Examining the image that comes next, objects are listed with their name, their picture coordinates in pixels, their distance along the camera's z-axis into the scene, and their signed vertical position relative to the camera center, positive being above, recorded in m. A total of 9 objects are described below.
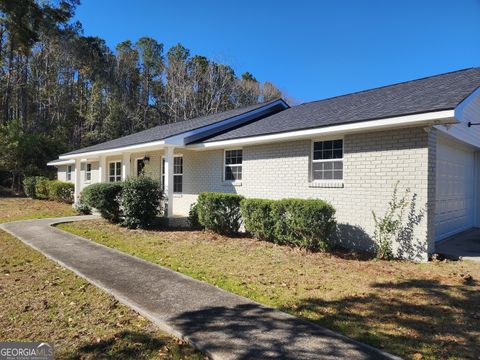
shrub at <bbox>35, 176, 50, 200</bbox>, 22.59 -0.81
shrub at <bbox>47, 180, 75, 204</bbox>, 20.98 -0.94
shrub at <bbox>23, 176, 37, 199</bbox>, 23.97 -0.79
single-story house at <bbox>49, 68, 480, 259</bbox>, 7.38 +0.75
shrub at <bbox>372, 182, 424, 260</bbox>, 7.47 -0.99
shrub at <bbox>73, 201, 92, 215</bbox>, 15.51 -1.57
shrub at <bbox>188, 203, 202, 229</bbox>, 11.56 -1.49
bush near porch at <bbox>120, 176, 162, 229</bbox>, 11.29 -0.84
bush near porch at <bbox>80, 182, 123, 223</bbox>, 12.17 -0.83
